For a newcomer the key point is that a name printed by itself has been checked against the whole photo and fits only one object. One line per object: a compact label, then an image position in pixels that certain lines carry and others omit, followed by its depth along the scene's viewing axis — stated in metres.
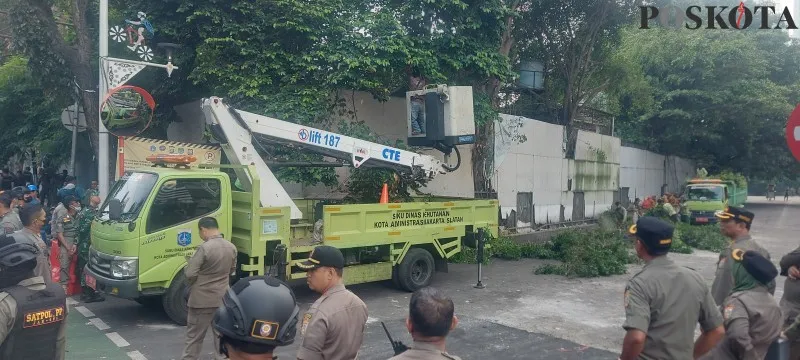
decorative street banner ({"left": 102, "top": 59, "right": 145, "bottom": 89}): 11.18
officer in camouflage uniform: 9.49
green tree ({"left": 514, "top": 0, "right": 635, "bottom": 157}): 18.97
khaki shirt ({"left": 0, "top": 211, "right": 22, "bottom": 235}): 7.83
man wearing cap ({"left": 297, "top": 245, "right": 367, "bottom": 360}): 3.47
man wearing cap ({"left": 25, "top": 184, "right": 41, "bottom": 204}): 10.61
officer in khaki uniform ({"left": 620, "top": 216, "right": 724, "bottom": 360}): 3.62
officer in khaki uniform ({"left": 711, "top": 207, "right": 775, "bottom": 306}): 5.11
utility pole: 11.34
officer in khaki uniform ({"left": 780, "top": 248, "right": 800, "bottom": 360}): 5.00
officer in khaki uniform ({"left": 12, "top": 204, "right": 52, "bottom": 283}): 6.50
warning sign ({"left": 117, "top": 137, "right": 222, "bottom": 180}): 10.04
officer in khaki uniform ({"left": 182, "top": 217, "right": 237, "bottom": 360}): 5.96
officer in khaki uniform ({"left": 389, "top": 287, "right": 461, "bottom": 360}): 2.73
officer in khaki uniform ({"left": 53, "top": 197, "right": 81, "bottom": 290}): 9.83
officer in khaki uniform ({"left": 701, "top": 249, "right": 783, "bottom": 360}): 4.11
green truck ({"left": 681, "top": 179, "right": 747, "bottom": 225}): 23.48
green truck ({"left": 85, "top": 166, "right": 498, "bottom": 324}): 7.86
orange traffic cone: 10.62
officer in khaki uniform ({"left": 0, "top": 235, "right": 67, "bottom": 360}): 3.61
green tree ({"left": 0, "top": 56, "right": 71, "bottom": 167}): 18.16
